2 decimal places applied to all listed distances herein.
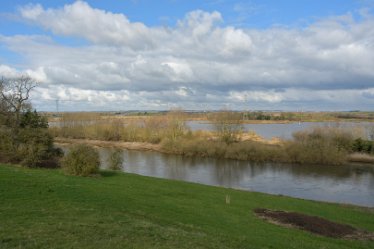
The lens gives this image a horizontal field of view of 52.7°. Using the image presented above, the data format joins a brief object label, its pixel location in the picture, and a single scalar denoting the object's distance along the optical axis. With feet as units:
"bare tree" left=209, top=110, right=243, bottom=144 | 215.10
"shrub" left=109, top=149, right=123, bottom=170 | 111.04
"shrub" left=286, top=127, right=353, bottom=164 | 180.45
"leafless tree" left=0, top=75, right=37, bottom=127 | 111.24
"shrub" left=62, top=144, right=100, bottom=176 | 75.92
